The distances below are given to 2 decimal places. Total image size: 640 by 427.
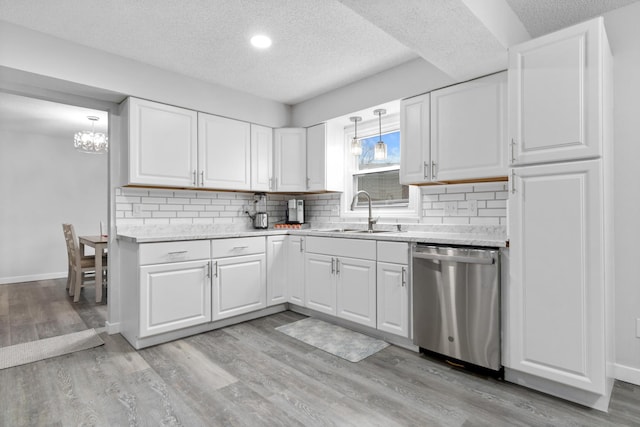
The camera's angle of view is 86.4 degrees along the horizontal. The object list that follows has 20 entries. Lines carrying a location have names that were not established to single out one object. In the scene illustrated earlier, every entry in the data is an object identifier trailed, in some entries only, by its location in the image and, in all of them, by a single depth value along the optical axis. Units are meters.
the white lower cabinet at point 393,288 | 2.67
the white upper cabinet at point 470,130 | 2.52
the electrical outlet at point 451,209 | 3.06
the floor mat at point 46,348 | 2.57
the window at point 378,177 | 3.60
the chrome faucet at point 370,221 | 3.49
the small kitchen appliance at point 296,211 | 4.37
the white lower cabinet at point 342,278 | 2.93
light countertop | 2.42
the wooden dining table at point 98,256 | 4.29
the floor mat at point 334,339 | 2.65
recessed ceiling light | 2.66
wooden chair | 4.41
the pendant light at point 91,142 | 4.70
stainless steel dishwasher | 2.19
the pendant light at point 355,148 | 3.53
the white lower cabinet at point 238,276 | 3.15
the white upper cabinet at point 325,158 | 3.94
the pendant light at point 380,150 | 3.33
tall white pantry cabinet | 1.86
